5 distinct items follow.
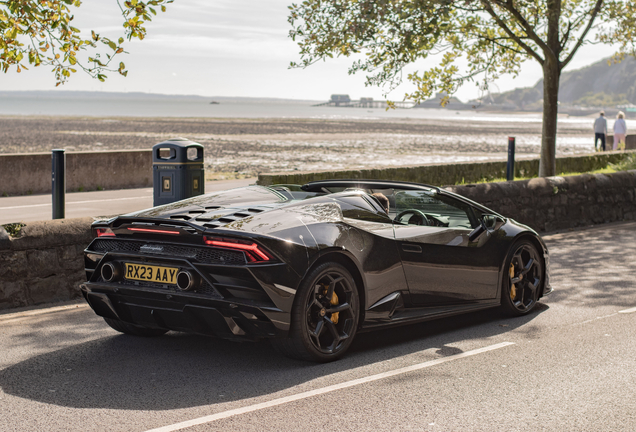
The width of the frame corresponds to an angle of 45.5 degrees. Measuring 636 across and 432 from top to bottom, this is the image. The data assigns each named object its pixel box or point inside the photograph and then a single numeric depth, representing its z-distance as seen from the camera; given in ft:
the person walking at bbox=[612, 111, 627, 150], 84.46
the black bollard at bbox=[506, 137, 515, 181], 52.90
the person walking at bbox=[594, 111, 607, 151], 86.74
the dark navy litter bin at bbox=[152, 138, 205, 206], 32.40
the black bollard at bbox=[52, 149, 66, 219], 29.43
